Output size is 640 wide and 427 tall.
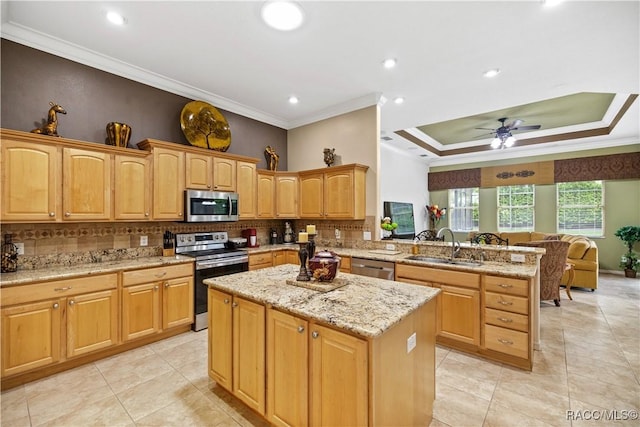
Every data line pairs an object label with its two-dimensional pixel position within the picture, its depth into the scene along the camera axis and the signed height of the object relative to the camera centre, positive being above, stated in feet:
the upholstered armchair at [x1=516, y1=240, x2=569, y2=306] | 13.03 -2.56
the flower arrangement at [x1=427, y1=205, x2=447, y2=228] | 27.19 -0.06
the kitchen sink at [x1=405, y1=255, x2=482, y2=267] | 10.22 -1.92
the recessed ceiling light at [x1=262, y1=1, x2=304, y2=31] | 7.45 +5.57
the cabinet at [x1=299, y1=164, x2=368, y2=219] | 13.39 +1.02
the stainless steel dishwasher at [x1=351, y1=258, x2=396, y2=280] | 11.25 -2.35
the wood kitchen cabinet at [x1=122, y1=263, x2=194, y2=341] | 9.32 -3.15
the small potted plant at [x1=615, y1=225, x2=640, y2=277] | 18.69 -2.37
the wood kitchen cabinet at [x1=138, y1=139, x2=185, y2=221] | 10.61 +1.22
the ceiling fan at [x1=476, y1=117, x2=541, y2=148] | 16.46 +4.95
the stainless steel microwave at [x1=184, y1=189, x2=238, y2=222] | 11.41 +0.27
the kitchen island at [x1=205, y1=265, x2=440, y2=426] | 4.39 -2.57
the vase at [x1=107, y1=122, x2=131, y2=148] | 9.96 +2.82
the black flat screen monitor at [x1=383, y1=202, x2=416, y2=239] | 21.80 -0.40
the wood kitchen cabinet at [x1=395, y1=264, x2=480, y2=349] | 9.26 -3.19
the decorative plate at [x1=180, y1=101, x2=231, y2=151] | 12.25 +3.94
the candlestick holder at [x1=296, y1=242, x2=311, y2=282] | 6.88 -1.32
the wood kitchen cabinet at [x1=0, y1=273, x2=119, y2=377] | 7.34 -3.16
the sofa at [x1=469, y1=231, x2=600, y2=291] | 16.29 -2.97
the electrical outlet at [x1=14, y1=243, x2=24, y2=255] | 8.51 -1.12
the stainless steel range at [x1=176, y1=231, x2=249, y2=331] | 11.13 -1.97
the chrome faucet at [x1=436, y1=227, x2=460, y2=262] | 10.96 -1.46
